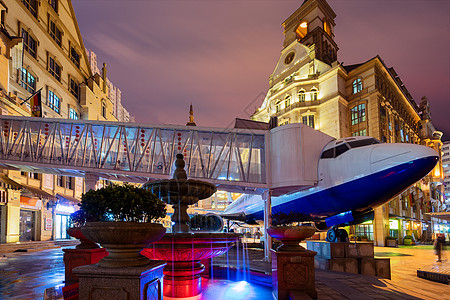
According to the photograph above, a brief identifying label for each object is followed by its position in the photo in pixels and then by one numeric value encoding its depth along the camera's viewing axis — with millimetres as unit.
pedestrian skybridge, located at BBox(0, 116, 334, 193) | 21906
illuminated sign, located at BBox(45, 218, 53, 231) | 37312
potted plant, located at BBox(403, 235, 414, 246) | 46938
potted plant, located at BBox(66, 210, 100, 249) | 9562
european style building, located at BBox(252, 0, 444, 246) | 47062
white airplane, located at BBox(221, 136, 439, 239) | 13594
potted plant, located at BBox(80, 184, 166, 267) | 5074
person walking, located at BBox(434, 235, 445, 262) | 20422
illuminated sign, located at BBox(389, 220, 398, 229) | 48219
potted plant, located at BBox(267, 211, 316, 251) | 7730
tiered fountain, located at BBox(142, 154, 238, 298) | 8086
